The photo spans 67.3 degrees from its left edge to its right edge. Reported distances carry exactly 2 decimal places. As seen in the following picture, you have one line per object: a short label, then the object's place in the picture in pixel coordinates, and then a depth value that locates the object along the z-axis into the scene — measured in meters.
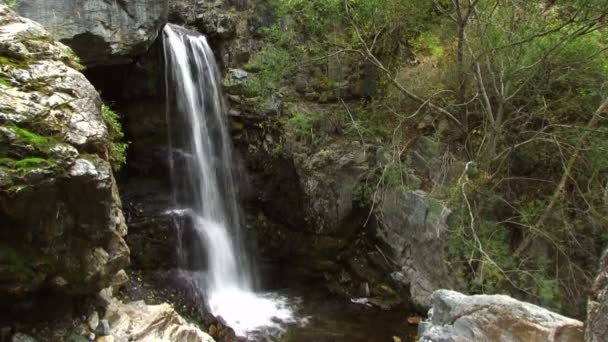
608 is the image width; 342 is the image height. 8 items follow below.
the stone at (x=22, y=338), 3.84
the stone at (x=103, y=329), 4.35
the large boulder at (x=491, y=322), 3.58
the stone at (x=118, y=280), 5.24
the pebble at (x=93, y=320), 4.38
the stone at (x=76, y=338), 4.11
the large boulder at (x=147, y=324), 4.61
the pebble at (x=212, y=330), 7.25
